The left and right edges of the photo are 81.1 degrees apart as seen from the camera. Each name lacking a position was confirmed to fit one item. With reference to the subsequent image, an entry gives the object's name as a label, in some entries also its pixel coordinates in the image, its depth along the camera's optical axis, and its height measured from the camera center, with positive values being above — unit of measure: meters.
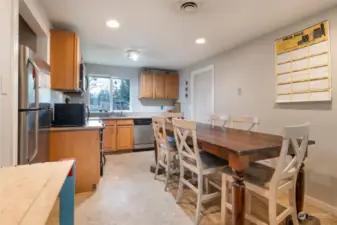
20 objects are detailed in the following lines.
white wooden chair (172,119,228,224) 1.86 -0.54
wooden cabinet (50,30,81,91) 2.63 +0.68
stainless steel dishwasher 4.80 -0.60
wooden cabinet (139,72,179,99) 5.25 +0.67
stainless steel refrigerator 1.50 +0.01
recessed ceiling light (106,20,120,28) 2.47 +1.11
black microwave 2.55 -0.07
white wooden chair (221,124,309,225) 1.40 -0.56
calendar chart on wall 2.15 +0.54
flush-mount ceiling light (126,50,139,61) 3.71 +1.07
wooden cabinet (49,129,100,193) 2.38 -0.52
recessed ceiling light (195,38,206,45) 3.14 +1.14
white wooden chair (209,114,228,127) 2.95 -0.11
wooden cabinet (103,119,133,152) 4.56 -0.60
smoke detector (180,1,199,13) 2.04 +1.10
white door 4.35 +0.34
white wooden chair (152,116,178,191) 2.62 -0.52
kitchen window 5.08 +0.43
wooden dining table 1.48 -0.33
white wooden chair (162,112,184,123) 3.85 -0.10
